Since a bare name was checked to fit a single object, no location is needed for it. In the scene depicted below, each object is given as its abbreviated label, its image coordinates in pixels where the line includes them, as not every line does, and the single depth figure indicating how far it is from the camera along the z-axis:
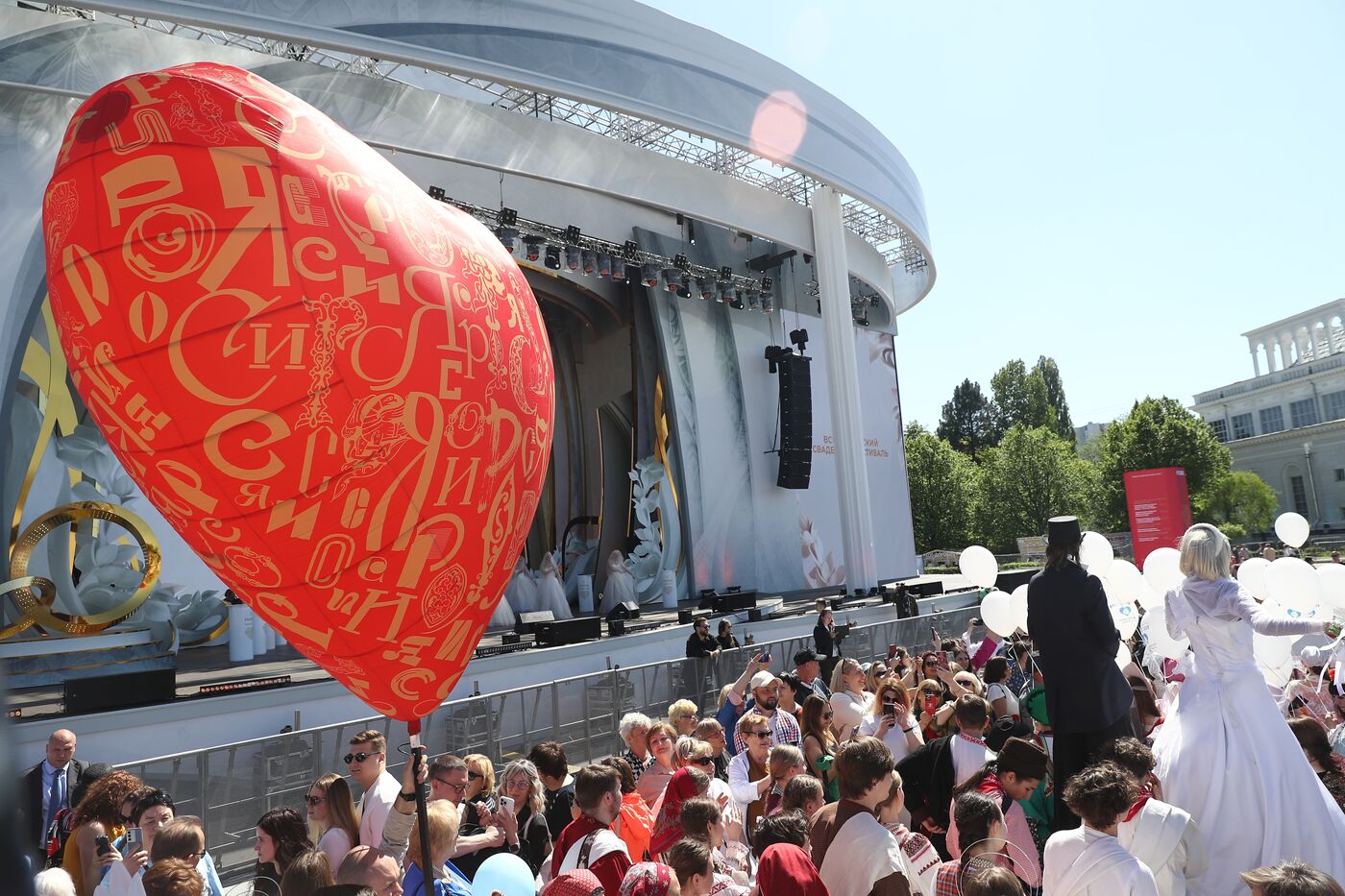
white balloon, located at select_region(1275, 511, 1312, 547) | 12.66
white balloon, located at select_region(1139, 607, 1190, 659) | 6.63
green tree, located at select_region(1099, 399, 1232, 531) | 41.22
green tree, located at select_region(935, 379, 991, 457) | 64.56
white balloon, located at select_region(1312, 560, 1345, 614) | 6.40
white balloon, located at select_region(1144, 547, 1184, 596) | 7.33
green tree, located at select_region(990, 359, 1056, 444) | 61.38
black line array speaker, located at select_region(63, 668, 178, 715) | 9.37
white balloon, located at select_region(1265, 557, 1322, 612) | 6.42
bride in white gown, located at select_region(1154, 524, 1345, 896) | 3.67
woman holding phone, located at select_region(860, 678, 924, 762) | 5.12
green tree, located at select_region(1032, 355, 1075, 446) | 61.62
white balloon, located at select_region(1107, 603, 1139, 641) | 7.23
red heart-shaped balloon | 2.49
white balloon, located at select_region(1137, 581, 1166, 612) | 7.51
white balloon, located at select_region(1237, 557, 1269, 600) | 7.20
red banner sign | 17.94
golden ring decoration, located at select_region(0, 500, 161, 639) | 11.87
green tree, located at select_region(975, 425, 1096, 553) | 45.84
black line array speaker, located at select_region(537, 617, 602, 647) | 13.79
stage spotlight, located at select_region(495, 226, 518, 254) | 17.86
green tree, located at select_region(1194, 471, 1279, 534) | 41.03
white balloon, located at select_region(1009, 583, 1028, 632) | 7.79
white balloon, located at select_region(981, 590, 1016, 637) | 8.00
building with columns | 47.47
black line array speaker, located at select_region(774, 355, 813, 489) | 24.59
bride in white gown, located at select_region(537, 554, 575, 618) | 20.27
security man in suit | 5.43
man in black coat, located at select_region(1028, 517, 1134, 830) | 4.36
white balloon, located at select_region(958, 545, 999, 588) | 10.06
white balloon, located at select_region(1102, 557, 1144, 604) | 7.34
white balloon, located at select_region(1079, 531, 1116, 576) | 7.38
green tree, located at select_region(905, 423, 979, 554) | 50.88
